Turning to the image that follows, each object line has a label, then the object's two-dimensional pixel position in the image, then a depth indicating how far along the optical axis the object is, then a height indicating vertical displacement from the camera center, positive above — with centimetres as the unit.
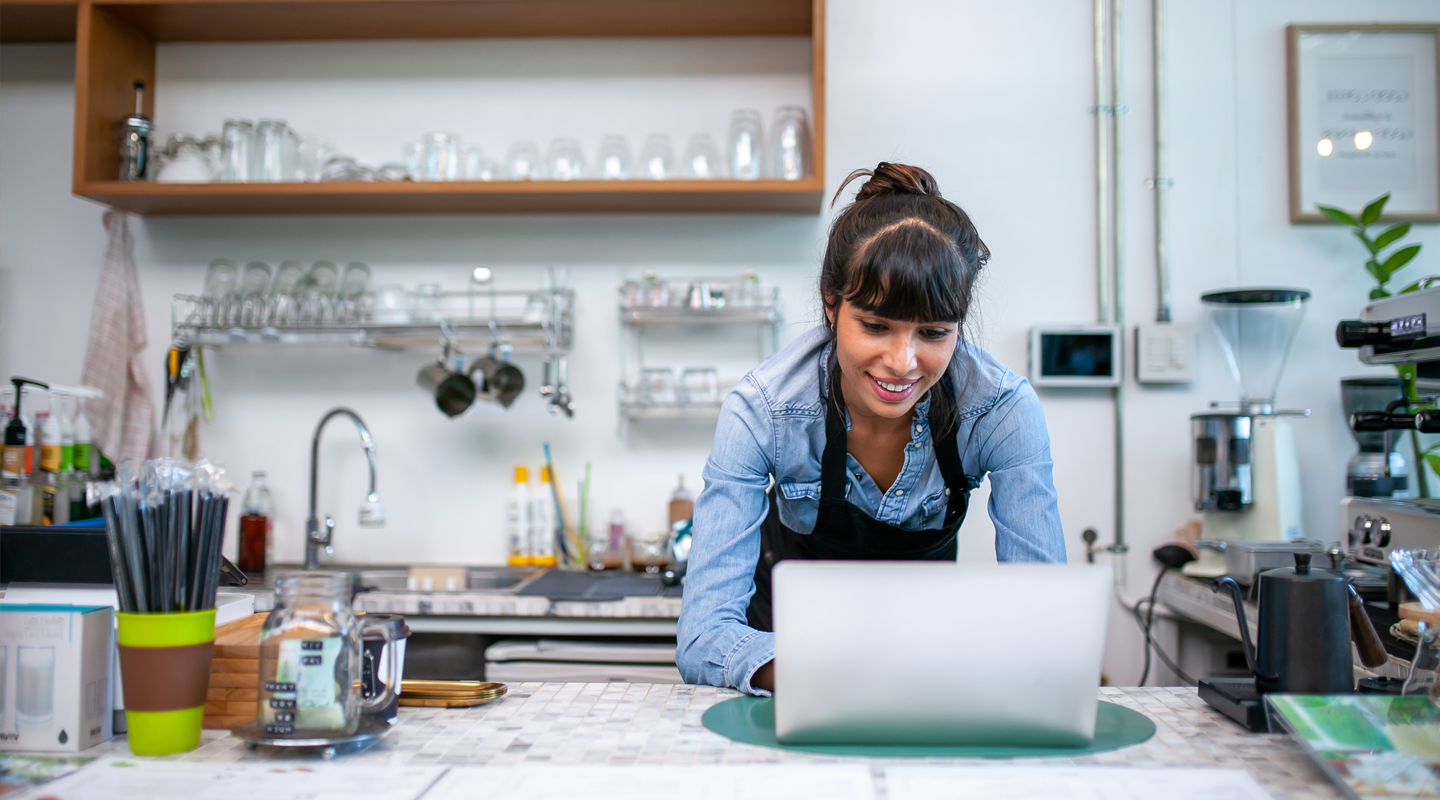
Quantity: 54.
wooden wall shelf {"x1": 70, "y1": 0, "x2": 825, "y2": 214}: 231 +98
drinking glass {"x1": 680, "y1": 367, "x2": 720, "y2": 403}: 242 +15
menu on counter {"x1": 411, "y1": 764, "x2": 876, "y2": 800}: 79 -29
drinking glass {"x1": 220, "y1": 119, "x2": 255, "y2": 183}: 241 +73
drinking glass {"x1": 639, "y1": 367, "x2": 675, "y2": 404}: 241 +13
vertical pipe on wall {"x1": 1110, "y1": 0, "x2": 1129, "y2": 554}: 250 +65
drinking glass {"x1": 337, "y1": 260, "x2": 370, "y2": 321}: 254 +43
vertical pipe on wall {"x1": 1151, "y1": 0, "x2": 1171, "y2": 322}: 249 +66
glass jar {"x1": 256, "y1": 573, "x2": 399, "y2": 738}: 90 -21
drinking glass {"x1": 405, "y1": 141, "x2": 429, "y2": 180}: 241 +71
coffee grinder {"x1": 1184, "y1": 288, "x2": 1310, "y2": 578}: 216 -6
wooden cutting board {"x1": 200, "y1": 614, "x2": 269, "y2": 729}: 99 -26
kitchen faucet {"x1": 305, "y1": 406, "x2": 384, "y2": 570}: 235 -18
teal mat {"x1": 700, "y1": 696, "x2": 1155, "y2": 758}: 89 -29
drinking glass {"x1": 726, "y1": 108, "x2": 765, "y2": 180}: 240 +76
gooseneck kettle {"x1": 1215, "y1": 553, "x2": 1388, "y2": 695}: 98 -19
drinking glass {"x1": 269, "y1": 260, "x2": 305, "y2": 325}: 241 +38
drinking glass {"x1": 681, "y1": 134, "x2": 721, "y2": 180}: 240 +72
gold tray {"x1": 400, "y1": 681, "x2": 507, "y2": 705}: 108 -29
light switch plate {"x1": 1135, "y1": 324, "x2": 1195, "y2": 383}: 245 +24
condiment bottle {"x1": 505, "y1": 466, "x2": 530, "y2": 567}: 250 -22
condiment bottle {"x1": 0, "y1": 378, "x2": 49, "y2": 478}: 218 -3
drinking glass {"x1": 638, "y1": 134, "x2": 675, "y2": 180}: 243 +73
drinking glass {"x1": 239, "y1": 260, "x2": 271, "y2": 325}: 243 +38
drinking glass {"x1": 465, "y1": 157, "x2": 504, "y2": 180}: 244 +70
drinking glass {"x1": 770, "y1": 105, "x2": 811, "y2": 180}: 237 +75
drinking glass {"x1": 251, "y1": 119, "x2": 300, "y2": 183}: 242 +73
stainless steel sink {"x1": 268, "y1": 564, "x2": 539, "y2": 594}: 245 -36
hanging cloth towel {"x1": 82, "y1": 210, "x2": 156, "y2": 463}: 251 +20
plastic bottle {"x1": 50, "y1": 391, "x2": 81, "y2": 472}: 228 +3
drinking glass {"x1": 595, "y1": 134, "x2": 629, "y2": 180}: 242 +73
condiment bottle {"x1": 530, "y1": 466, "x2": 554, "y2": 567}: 250 -24
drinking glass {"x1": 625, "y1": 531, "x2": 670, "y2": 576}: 240 -28
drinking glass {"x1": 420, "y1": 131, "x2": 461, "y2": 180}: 240 +72
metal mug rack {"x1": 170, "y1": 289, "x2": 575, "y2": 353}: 237 +30
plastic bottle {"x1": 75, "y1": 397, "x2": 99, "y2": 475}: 232 -2
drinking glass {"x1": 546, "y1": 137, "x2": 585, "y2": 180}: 243 +72
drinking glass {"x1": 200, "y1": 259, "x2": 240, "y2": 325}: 254 +42
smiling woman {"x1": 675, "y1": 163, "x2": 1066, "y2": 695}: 120 +1
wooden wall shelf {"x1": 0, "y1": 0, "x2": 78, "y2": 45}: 240 +109
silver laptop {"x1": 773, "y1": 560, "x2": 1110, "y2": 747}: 85 -17
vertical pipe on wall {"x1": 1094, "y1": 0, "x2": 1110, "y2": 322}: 250 +68
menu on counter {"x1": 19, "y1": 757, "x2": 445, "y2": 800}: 80 -30
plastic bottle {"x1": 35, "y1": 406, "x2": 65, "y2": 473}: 224 -1
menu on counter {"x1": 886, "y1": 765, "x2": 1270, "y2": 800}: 79 -29
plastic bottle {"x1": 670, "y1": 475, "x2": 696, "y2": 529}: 246 -17
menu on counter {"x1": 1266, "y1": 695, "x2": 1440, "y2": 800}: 78 -26
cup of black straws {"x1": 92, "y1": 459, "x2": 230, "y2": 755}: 90 -15
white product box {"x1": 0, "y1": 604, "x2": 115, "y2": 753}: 93 -24
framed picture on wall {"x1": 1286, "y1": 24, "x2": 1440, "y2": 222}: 246 +86
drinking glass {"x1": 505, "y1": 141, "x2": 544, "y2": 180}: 243 +72
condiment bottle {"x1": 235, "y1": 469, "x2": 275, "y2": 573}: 246 -24
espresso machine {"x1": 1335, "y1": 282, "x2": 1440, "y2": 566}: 149 +7
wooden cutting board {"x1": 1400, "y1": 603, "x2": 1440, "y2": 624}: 116 -20
